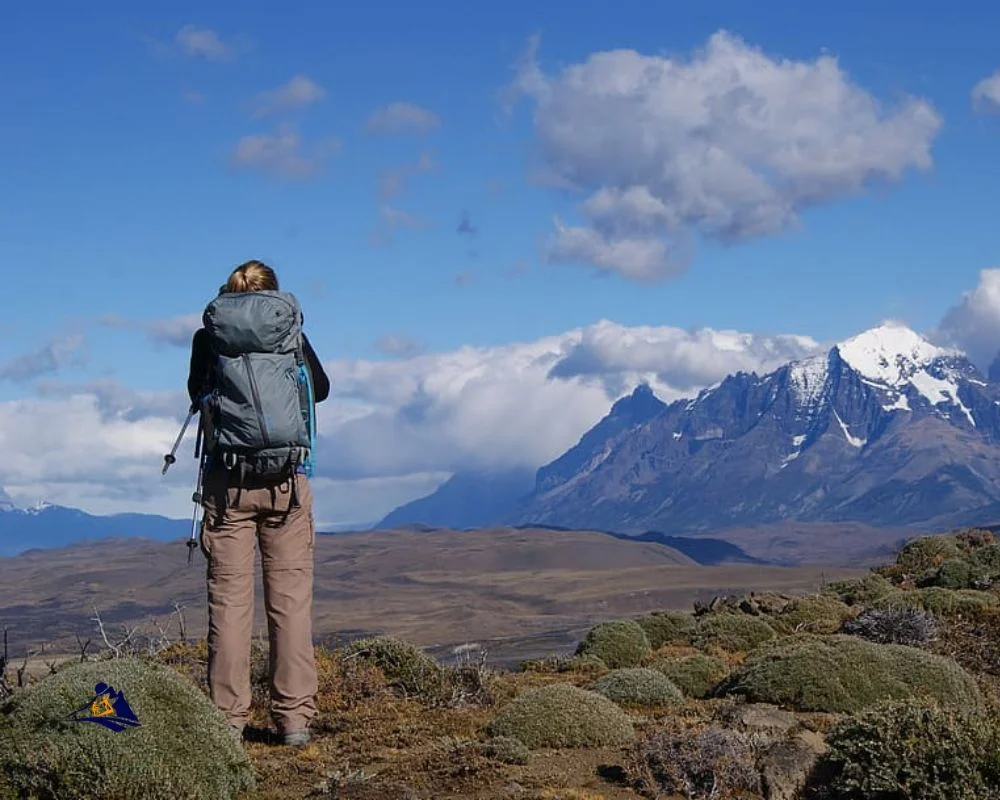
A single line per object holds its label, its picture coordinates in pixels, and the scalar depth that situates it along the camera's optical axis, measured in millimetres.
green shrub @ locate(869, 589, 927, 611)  15406
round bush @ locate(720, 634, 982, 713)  10164
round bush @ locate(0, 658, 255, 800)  6012
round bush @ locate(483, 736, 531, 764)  8148
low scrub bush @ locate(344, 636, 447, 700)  11406
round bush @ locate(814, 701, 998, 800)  6500
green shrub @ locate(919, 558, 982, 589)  21484
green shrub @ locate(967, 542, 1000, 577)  21891
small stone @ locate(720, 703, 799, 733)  8797
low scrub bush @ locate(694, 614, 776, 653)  17906
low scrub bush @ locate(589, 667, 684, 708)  11555
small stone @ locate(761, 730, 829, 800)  7359
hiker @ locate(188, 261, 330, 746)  7539
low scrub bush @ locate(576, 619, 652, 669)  18812
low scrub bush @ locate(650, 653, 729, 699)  12969
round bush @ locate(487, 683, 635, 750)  8961
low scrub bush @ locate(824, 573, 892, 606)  21609
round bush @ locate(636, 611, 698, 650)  20906
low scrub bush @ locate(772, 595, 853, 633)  18016
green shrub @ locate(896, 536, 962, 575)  26594
